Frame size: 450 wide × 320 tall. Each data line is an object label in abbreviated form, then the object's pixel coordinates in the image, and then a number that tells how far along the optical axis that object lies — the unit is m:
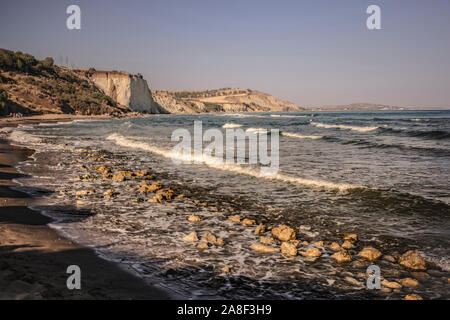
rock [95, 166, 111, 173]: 12.19
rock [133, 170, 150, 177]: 11.68
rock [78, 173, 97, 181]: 10.63
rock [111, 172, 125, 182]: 10.75
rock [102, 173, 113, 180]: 10.92
